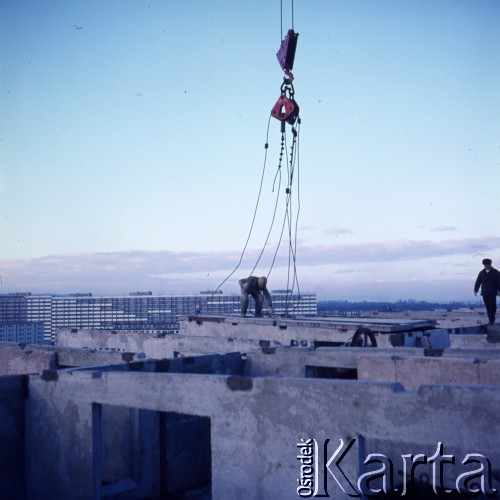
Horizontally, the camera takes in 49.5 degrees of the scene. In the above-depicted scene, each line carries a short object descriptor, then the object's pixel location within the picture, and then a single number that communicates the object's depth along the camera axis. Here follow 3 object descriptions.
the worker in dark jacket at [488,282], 13.85
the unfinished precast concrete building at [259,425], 5.14
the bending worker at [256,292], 16.43
